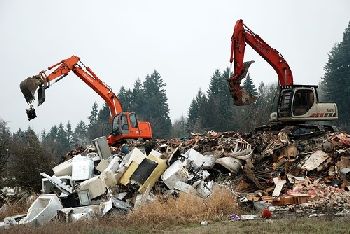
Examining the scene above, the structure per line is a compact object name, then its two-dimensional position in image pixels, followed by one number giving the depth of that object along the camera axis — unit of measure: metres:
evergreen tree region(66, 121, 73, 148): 79.16
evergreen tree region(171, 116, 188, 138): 59.89
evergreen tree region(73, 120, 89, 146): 77.14
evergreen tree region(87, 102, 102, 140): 65.32
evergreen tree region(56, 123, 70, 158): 73.71
